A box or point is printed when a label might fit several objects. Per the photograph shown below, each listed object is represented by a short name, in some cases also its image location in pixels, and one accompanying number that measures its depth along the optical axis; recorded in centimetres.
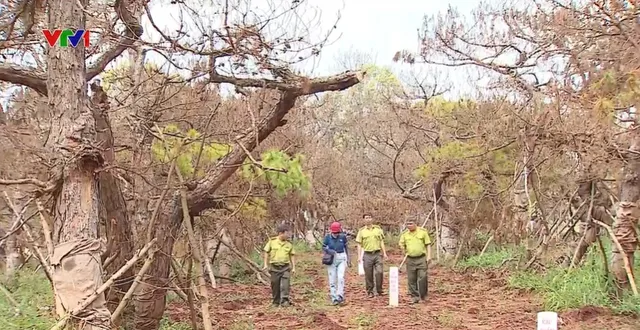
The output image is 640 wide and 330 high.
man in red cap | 1204
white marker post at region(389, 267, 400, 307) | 1142
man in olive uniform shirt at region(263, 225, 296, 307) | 1193
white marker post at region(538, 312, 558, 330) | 581
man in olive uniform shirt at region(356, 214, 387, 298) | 1238
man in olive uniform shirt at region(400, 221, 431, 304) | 1212
